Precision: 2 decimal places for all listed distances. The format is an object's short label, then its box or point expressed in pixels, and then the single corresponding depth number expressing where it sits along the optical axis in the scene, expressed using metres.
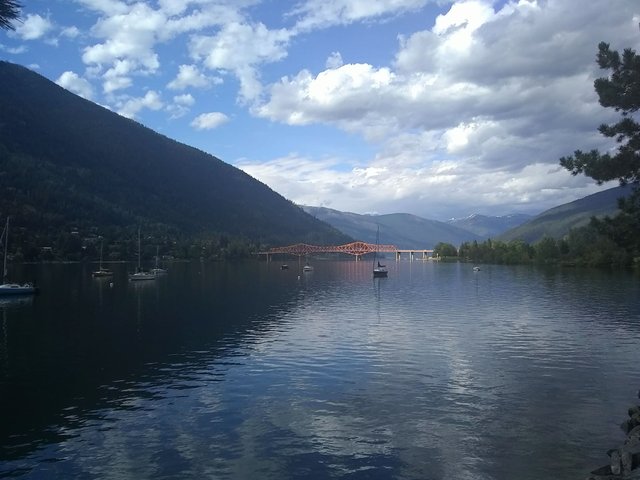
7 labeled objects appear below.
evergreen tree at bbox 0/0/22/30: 16.70
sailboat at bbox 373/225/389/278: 166.38
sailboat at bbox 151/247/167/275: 161.49
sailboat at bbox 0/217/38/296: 87.62
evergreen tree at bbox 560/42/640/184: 25.80
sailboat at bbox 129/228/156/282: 134.89
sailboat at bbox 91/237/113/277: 139.75
